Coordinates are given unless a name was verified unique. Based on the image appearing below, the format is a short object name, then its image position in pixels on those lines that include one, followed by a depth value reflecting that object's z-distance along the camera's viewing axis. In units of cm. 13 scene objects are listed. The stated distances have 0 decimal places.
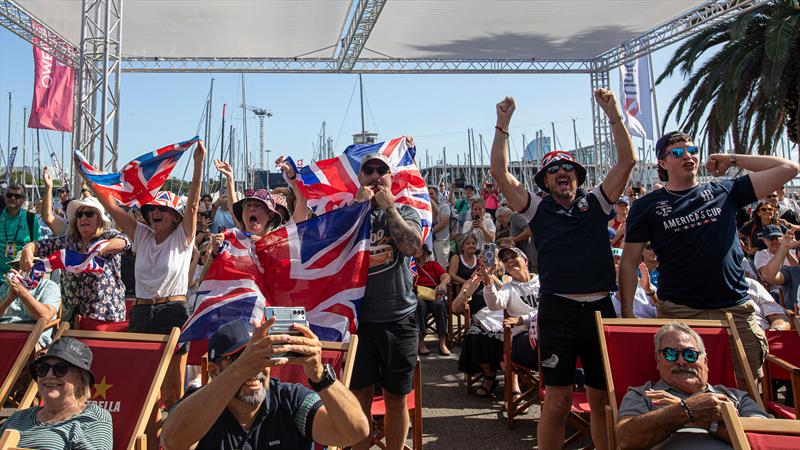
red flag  1449
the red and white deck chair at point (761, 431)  233
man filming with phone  210
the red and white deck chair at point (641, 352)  354
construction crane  4559
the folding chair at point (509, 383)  528
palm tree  1198
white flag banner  1571
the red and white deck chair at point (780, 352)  458
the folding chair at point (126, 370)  345
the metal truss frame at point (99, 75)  1020
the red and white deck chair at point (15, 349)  356
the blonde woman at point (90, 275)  468
